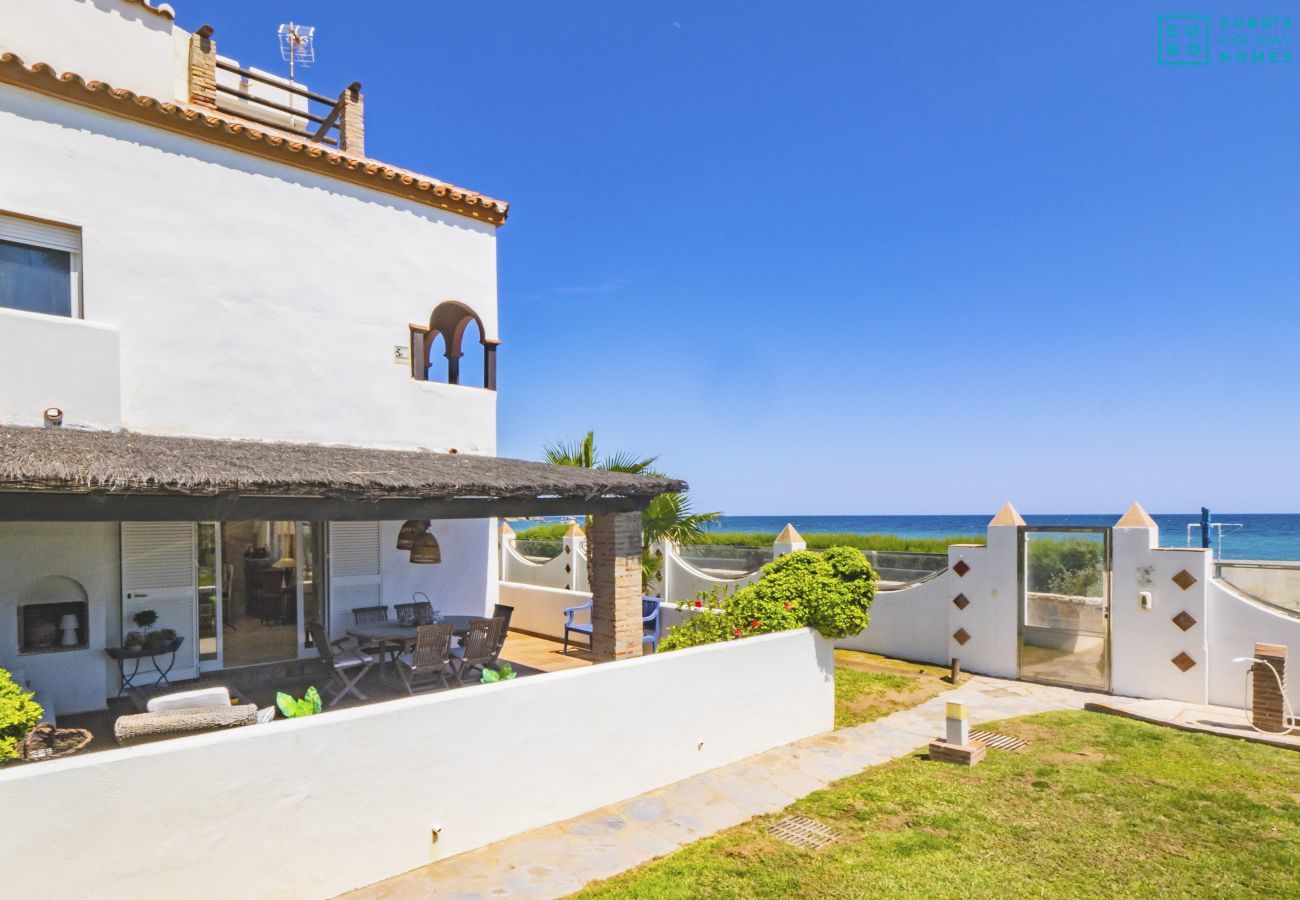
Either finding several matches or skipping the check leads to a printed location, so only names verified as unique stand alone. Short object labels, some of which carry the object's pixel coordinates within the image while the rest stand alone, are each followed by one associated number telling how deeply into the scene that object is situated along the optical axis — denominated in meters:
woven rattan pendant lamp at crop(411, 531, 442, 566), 9.73
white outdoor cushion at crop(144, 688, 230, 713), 5.57
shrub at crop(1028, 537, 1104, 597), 11.09
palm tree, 13.90
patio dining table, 8.97
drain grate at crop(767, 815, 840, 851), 5.67
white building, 6.94
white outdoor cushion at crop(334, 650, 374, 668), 8.39
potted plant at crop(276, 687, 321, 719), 5.88
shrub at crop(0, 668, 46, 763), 4.32
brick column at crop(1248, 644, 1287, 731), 8.52
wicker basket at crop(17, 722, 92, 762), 4.92
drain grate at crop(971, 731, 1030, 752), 8.16
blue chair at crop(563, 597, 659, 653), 12.25
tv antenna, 15.98
